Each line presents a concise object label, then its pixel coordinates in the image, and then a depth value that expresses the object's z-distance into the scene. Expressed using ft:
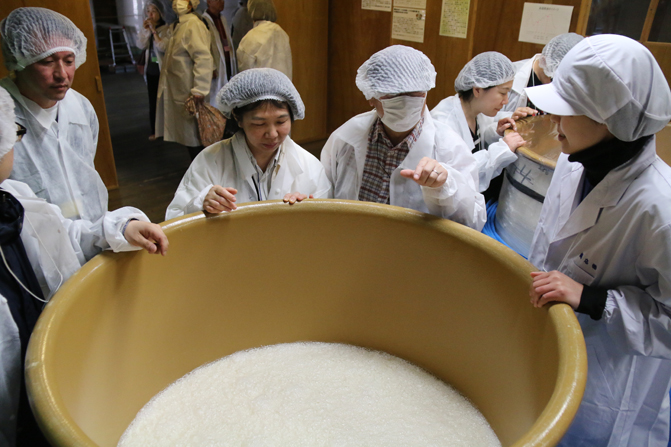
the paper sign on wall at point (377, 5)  12.09
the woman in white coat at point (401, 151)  4.33
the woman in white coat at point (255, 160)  4.41
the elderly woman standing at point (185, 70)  10.68
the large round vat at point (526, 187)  5.74
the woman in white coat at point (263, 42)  11.63
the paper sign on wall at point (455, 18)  10.32
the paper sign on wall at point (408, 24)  11.32
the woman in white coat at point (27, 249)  3.16
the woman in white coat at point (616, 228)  3.06
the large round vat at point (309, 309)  3.38
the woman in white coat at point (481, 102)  6.88
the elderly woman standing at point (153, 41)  12.24
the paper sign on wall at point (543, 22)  9.32
